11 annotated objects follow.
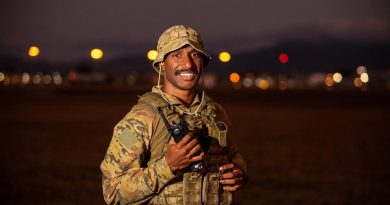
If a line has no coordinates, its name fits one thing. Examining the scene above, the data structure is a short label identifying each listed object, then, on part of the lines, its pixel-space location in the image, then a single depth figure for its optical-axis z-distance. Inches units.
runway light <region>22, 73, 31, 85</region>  4362.7
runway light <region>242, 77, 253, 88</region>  4143.7
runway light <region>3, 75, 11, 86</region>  3920.8
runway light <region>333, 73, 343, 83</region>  4258.9
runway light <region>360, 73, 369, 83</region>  4097.0
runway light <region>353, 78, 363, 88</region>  3819.4
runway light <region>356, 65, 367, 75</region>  4375.0
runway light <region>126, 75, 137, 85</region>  3873.0
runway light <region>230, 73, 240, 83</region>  4933.6
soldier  103.4
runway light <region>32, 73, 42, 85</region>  4590.6
